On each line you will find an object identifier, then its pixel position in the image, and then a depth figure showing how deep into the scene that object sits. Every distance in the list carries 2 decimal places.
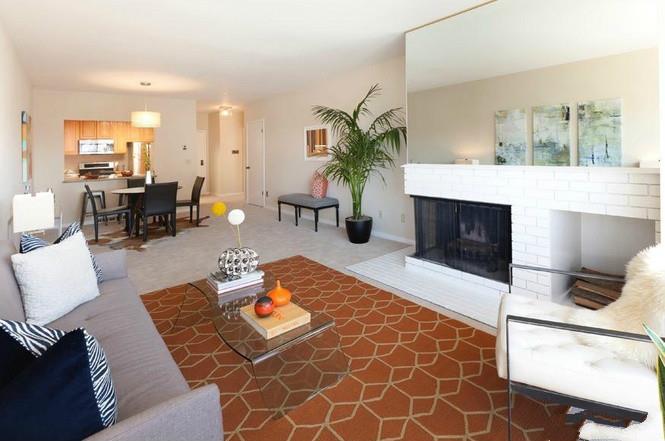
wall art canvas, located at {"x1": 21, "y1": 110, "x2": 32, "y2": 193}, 5.02
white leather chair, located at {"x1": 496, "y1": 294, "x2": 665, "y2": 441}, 1.41
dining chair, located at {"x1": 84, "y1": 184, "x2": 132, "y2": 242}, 5.72
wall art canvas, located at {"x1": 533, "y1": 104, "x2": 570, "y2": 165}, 2.98
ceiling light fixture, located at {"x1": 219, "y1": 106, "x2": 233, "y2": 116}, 9.28
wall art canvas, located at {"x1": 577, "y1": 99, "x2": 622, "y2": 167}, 2.70
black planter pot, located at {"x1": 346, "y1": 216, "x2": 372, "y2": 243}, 5.29
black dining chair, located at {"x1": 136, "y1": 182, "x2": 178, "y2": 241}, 5.64
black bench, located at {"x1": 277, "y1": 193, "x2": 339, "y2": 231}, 6.27
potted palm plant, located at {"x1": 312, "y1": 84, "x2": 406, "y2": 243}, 5.16
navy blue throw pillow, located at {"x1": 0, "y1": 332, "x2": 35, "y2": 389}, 0.99
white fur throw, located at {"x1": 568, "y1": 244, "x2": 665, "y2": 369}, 1.53
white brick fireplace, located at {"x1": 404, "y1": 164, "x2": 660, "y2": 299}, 2.56
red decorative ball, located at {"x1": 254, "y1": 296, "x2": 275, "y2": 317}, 2.09
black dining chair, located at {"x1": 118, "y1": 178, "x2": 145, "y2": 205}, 7.40
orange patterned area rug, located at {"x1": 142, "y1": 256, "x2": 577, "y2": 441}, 1.75
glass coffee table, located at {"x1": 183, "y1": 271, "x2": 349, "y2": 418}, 1.90
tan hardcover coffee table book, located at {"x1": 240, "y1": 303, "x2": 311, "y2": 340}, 1.98
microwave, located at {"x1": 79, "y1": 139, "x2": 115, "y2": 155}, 8.45
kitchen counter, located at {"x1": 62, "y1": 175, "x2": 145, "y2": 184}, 7.45
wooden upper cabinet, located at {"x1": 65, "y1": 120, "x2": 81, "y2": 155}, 8.27
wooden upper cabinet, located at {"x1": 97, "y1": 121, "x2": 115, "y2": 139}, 8.60
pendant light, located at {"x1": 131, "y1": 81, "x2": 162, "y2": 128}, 6.20
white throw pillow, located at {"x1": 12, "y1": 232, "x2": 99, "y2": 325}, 1.92
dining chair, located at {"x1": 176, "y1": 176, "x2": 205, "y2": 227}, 6.88
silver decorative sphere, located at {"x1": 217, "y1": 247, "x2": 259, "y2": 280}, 2.62
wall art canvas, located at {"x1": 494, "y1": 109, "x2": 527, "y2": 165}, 3.26
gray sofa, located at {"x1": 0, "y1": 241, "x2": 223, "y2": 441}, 1.04
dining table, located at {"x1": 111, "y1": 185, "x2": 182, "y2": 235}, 6.07
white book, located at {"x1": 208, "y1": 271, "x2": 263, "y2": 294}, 2.50
